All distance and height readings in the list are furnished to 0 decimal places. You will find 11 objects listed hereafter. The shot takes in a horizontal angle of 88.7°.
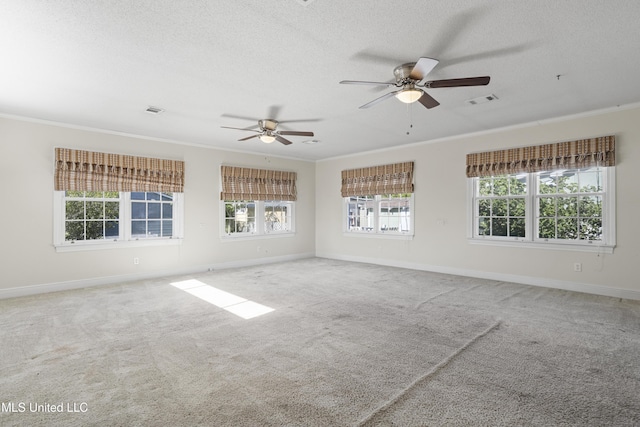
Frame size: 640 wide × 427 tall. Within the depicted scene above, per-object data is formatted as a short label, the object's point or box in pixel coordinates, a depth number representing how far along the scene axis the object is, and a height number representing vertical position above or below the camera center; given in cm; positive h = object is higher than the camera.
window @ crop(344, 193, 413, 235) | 717 +1
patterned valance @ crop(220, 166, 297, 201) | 708 +71
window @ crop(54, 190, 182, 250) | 530 -6
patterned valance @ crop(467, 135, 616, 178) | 473 +92
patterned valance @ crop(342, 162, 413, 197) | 698 +79
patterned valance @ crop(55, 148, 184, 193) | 518 +73
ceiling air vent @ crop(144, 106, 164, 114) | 446 +145
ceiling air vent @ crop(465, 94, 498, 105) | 417 +150
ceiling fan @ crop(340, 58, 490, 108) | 281 +123
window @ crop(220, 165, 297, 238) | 714 +31
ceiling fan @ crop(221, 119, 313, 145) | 489 +129
